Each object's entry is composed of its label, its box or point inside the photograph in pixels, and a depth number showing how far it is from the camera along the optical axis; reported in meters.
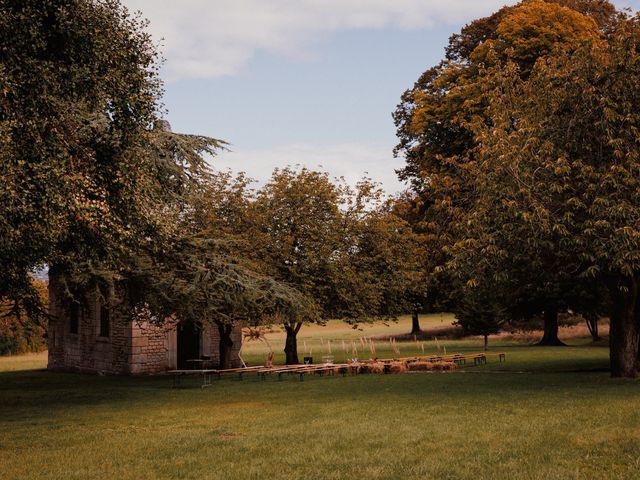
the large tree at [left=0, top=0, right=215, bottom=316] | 12.74
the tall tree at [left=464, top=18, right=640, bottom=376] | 17.69
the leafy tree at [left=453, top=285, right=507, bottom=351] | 46.51
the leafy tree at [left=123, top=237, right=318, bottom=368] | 21.27
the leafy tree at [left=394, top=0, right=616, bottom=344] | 25.86
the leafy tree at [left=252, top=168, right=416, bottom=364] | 32.72
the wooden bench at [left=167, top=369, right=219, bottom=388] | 25.77
